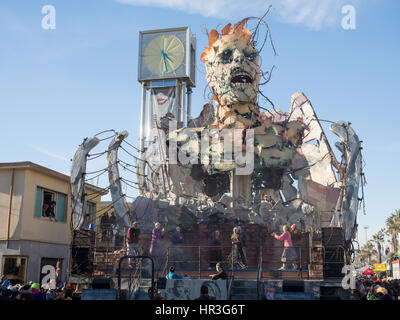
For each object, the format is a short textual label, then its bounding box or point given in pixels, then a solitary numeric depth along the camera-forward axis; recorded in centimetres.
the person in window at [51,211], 2705
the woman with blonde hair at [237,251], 1709
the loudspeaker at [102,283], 1545
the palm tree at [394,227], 6044
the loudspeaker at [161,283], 1298
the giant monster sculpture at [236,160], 2052
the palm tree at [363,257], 8648
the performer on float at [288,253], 1684
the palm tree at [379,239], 7162
